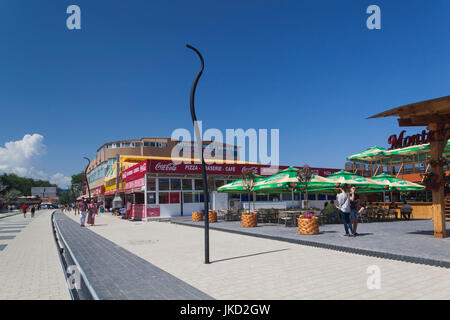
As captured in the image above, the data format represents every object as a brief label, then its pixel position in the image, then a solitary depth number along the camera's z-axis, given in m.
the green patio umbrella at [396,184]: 17.52
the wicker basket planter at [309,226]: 11.90
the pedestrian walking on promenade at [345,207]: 11.23
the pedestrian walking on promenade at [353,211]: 11.22
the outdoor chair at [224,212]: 21.61
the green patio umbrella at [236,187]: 20.02
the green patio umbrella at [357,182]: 16.39
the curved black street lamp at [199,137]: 7.34
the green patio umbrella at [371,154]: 25.03
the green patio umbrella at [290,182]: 15.05
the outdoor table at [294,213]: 15.75
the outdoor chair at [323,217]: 16.44
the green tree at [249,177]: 17.56
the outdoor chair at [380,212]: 17.97
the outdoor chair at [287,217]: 15.70
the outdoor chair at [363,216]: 16.86
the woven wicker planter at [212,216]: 19.86
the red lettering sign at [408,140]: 10.48
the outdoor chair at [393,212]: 18.37
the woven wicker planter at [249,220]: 15.75
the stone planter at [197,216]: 20.82
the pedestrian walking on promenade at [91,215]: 21.59
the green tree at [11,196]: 96.50
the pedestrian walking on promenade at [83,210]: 20.20
